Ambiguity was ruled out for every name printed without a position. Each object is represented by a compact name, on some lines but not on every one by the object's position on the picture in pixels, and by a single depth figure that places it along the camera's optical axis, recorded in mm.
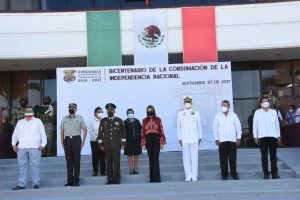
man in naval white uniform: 10859
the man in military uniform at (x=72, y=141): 10648
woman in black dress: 11344
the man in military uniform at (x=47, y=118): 15375
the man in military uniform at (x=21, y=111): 16859
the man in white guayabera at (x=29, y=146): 10539
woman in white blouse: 11562
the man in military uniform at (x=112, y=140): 10711
